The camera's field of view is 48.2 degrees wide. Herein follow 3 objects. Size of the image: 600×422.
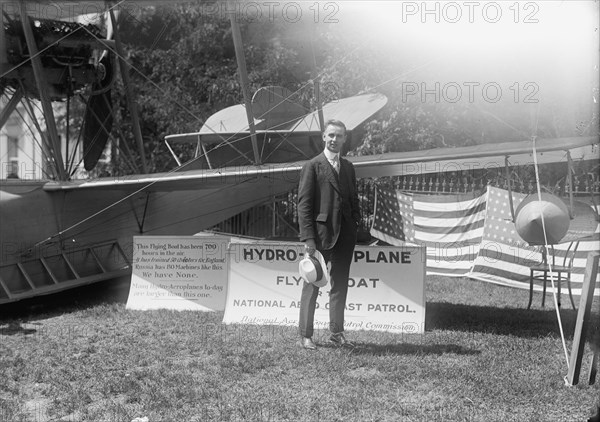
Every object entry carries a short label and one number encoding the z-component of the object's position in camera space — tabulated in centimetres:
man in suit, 567
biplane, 800
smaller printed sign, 768
